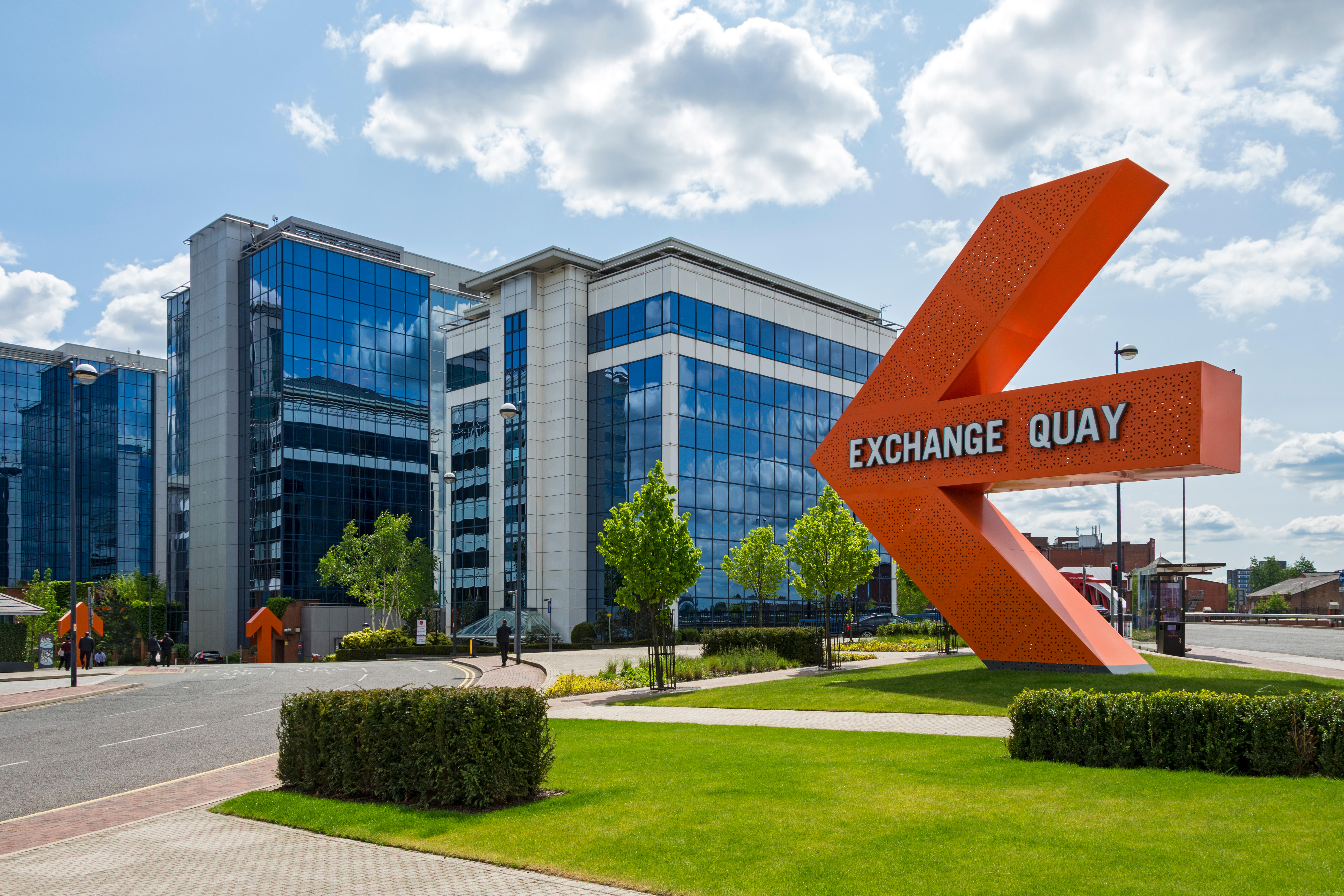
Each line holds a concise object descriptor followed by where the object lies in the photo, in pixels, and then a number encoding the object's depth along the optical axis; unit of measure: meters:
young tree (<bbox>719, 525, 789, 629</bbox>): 54.19
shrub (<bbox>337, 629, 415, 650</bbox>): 51.88
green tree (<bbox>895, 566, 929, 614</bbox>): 76.50
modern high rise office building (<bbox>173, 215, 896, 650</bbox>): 57.41
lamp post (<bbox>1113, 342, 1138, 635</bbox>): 32.09
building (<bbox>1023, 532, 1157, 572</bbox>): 130.00
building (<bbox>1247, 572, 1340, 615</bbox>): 111.56
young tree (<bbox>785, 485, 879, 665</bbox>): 30.19
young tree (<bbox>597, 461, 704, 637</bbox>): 24.55
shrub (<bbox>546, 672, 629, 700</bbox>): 24.78
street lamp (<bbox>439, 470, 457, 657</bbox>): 48.09
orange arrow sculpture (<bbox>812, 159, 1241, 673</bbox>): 18.48
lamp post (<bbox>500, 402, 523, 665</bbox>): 33.38
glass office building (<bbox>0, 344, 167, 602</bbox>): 114.62
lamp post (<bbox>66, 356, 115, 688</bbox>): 29.72
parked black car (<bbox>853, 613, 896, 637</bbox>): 52.81
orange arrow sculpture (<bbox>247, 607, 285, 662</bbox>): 64.25
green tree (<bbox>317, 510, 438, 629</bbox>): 63.69
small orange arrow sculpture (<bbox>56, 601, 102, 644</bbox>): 45.28
